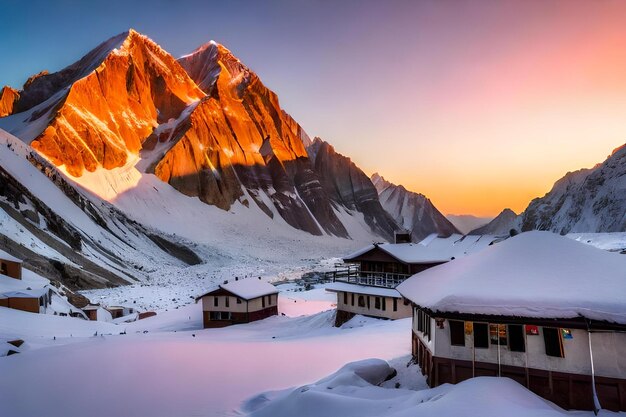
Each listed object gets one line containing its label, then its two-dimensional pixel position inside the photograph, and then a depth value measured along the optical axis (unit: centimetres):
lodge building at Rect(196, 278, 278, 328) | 4128
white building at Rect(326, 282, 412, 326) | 3269
